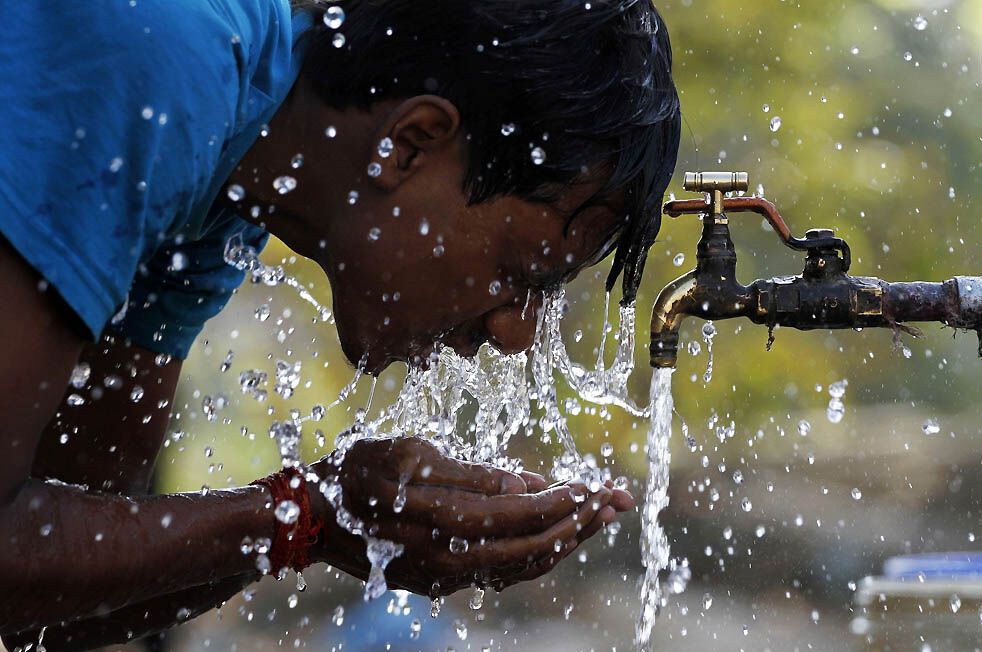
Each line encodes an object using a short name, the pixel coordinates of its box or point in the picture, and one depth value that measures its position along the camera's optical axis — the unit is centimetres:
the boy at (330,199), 349
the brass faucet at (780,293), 516
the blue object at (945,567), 1022
